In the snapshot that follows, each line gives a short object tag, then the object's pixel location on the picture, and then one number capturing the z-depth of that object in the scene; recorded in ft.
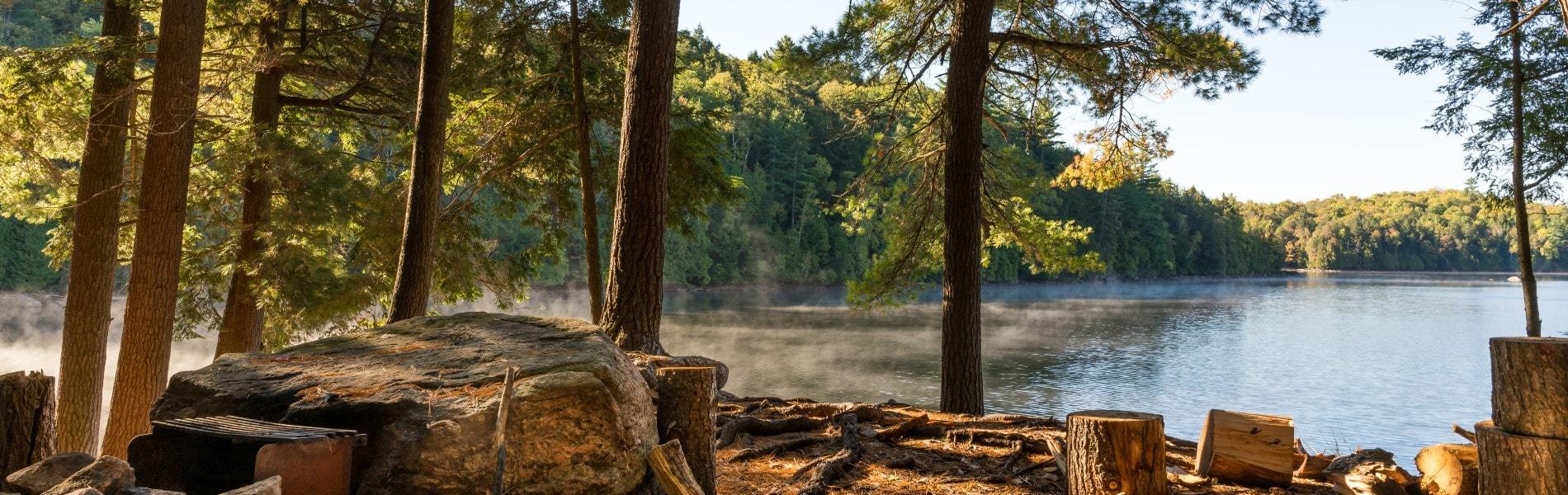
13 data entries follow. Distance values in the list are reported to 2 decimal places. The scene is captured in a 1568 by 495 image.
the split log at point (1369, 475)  12.58
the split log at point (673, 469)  11.18
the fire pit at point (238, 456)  9.89
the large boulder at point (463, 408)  10.75
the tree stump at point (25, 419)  11.85
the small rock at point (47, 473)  10.06
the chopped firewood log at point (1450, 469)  12.28
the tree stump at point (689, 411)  12.75
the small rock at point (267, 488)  8.86
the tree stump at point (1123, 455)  12.09
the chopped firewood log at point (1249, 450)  13.85
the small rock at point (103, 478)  9.05
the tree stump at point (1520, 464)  8.73
